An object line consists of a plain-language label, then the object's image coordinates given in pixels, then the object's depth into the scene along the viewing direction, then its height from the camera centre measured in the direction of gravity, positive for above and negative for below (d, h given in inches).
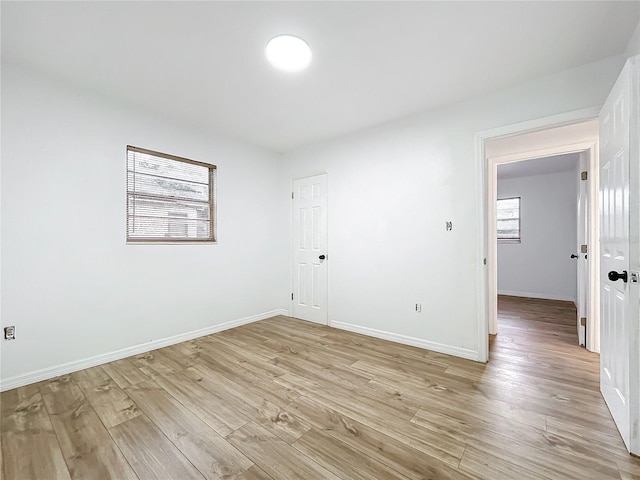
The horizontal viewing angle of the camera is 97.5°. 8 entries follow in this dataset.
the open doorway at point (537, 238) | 207.5 +1.3
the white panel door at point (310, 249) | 161.8 -5.5
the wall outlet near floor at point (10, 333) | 89.5 -29.7
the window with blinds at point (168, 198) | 121.3 +19.8
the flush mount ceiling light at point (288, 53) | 79.1 +55.7
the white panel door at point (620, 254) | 61.2 -3.5
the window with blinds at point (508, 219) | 251.9 +18.6
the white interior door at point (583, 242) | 124.2 -1.1
